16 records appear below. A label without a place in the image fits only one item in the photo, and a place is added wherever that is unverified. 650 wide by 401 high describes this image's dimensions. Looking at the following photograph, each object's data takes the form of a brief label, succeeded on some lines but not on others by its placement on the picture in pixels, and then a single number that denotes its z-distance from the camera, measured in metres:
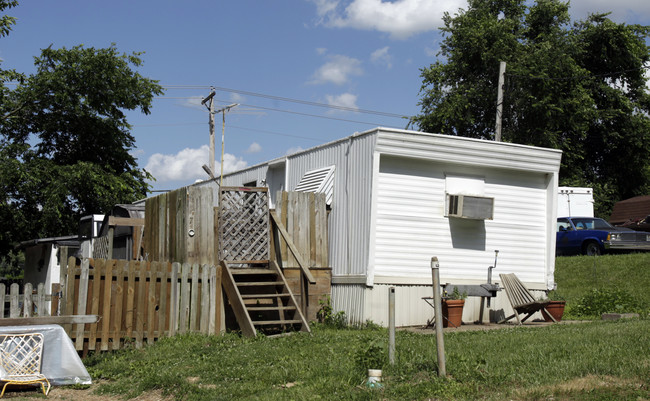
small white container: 7.19
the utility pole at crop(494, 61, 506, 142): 23.82
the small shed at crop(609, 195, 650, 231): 29.10
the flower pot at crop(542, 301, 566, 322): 12.99
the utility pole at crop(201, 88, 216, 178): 28.40
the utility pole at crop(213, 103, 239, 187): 13.45
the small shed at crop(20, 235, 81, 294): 21.86
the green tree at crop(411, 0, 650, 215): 34.38
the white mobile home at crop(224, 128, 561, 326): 13.47
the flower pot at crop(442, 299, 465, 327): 12.62
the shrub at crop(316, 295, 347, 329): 13.56
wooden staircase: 11.63
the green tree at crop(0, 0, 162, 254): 26.12
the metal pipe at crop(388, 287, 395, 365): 7.43
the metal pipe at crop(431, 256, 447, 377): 6.95
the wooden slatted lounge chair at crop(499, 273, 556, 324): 12.66
